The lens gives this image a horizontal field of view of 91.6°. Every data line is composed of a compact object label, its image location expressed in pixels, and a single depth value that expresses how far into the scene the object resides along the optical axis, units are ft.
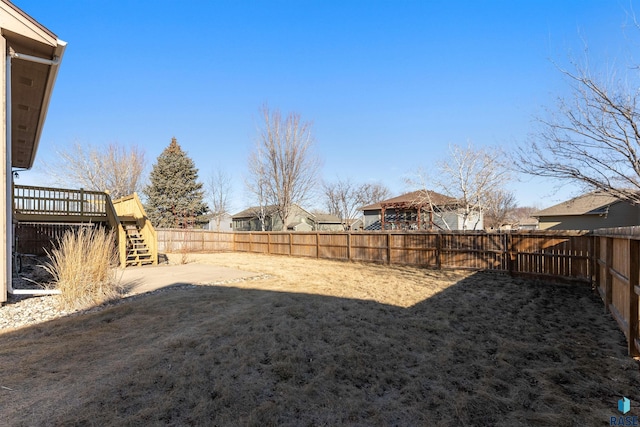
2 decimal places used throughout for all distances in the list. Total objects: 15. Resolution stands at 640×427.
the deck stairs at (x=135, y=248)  36.47
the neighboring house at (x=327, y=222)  116.37
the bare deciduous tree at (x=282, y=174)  69.51
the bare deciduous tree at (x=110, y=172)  79.30
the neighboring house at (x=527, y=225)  100.56
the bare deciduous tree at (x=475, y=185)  54.24
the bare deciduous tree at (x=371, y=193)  132.67
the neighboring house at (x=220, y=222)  114.52
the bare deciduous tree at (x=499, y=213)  102.23
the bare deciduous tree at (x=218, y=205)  114.42
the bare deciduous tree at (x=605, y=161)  26.37
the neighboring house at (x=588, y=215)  57.88
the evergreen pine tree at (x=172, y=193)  90.84
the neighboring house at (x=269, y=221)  97.04
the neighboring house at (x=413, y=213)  63.57
